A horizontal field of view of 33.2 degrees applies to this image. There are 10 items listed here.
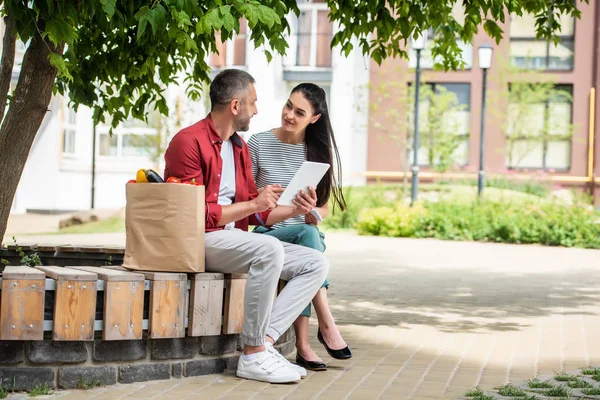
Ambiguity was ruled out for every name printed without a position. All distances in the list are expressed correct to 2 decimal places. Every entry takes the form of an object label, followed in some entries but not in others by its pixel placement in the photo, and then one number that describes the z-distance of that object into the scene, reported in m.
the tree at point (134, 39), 5.17
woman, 6.06
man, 5.44
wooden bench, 4.90
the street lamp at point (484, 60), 22.48
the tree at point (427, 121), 31.45
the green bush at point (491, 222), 18.94
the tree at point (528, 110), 32.47
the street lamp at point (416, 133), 21.98
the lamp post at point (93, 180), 25.62
